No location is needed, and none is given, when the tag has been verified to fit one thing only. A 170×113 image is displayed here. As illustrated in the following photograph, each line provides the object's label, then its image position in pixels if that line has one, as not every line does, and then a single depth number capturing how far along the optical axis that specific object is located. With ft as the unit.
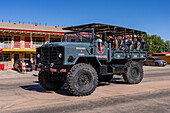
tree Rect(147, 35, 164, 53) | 276.62
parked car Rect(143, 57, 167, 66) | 111.65
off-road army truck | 26.99
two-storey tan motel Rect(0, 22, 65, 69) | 101.50
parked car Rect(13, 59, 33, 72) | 83.39
